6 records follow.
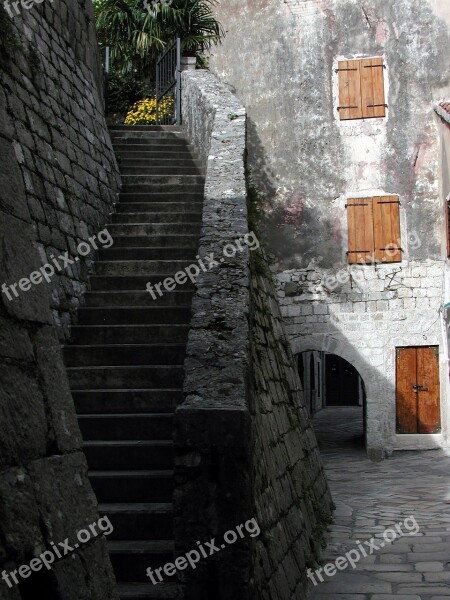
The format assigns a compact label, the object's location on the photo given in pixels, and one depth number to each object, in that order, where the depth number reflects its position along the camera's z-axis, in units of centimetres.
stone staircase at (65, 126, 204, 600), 396
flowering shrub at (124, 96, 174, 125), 1270
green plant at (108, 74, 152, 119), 1396
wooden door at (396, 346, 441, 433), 1248
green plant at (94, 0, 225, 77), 1390
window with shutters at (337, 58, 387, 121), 1317
